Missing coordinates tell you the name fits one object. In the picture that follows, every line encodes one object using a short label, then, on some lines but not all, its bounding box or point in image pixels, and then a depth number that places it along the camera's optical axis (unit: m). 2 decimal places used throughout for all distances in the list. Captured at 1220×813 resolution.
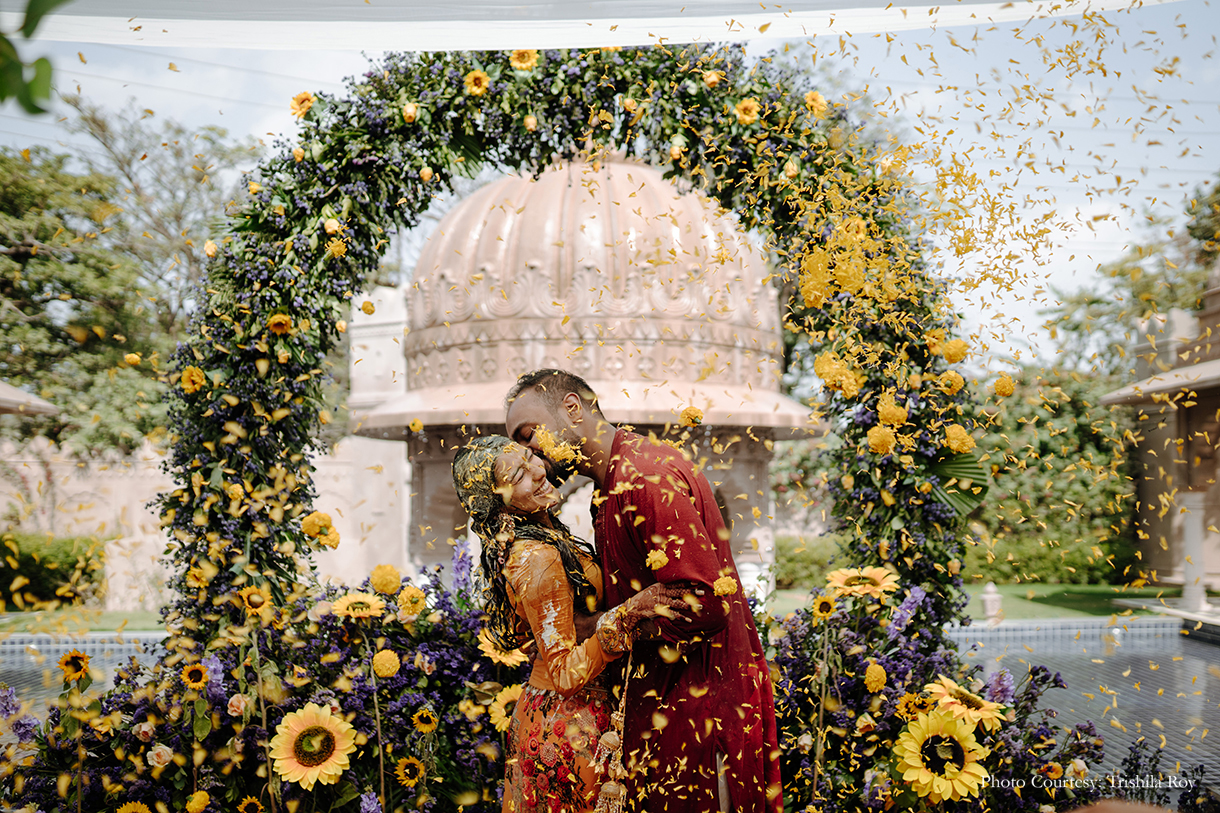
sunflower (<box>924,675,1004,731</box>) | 2.56
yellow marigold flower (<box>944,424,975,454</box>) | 3.14
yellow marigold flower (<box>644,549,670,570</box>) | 2.04
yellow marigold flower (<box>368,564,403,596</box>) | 3.16
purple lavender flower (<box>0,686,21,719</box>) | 2.82
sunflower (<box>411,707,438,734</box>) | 2.93
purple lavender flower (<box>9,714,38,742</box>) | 2.84
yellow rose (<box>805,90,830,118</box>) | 3.33
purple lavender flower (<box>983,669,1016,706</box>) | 2.88
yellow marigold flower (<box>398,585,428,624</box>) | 3.21
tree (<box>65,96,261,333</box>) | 11.66
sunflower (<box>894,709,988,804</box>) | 2.52
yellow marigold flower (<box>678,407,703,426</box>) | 2.90
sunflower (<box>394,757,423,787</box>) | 2.89
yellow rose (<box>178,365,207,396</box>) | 3.29
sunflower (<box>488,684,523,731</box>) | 3.00
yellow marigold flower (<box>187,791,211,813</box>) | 2.78
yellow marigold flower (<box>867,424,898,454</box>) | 3.14
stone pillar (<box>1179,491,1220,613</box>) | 9.05
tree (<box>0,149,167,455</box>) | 10.77
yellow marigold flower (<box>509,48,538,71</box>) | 3.35
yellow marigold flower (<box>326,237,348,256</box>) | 3.35
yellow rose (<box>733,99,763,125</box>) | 3.36
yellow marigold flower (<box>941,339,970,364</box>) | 3.14
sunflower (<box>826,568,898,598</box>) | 3.01
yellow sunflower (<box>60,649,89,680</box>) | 2.69
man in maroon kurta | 2.15
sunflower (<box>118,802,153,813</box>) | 2.79
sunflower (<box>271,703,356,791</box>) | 2.70
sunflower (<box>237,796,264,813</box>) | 2.88
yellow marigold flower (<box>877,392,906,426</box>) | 3.15
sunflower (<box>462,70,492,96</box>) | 3.35
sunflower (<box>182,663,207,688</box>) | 2.95
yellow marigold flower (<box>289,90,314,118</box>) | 3.41
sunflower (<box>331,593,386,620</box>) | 3.13
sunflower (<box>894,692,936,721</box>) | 2.82
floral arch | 2.94
